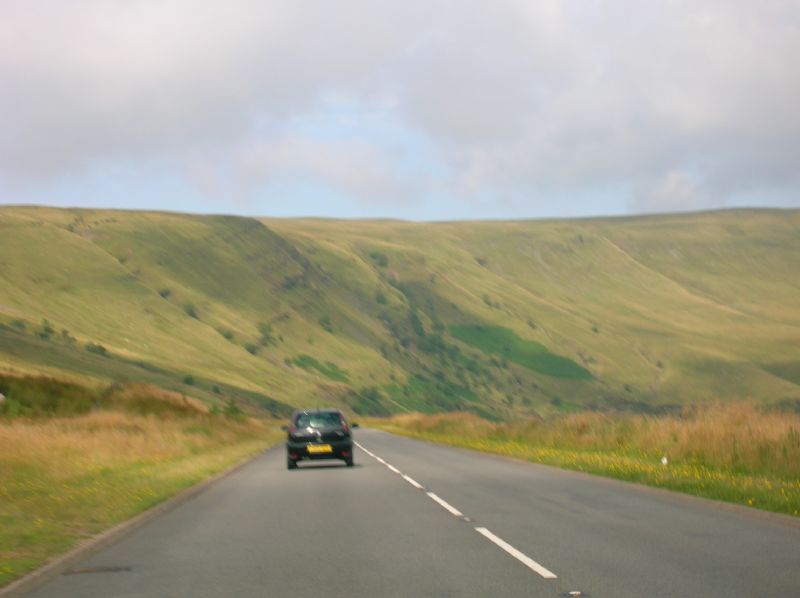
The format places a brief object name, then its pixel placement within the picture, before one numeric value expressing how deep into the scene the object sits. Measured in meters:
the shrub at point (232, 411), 73.80
